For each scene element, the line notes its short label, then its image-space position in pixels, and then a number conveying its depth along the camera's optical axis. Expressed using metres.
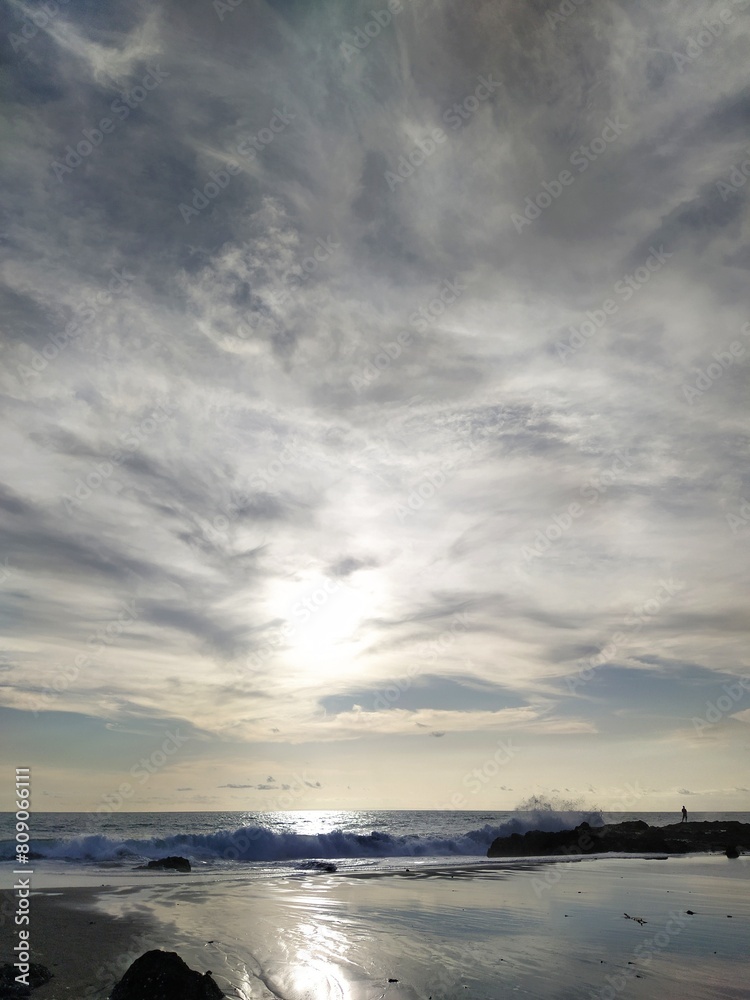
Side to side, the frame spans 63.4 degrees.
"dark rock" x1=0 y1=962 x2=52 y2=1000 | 11.77
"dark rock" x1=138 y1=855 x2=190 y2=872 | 39.91
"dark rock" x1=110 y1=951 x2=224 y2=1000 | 10.98
